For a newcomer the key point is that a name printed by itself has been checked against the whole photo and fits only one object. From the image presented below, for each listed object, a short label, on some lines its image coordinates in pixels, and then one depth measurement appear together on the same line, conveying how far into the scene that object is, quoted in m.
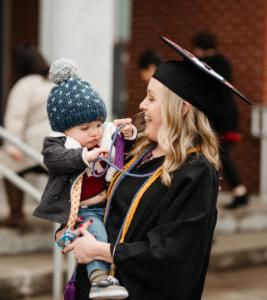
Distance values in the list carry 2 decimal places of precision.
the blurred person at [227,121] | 12.72
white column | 11.05
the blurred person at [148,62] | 12.36
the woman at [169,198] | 4.72
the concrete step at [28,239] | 11.23
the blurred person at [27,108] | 10.81
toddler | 4.93
